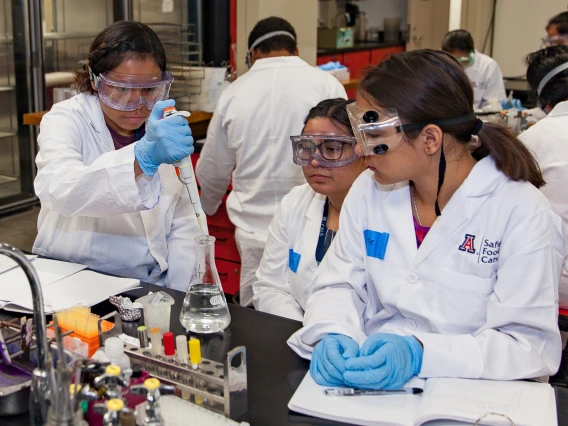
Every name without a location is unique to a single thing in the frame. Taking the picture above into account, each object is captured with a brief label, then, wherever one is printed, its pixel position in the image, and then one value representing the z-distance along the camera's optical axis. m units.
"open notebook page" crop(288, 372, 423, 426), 1.28
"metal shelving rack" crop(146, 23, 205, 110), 4.29
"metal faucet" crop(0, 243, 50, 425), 1.14
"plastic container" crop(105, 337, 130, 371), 1.32
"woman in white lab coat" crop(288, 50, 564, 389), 1.49
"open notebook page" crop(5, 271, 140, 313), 1.75
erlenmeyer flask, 1.64
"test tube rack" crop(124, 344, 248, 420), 1.27
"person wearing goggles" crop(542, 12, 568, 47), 4.62
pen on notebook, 1.37
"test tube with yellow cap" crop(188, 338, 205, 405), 1.34
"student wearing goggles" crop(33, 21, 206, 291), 1.83
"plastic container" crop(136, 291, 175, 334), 1.62
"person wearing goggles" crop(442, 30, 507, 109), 5.55
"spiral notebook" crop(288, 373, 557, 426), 1.26
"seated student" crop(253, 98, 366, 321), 2.12
